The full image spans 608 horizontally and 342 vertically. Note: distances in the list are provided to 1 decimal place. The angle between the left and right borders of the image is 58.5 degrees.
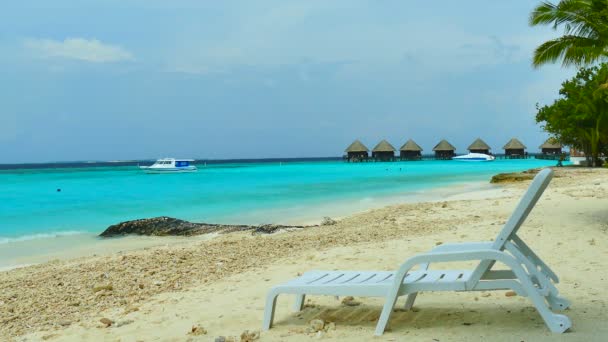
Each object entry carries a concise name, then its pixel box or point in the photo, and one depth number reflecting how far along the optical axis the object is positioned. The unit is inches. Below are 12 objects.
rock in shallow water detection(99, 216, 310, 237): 446.0
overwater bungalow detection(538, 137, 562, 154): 2802.7
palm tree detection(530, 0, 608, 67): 415.5
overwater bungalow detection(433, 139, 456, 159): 3302.2
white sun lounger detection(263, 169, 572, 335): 122.5
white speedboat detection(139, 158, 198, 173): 2373.3
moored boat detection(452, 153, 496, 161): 3088.1
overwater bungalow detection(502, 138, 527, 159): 3152.1
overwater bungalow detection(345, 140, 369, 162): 3337.8
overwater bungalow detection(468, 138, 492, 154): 3228.3
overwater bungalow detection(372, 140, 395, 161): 3225.9
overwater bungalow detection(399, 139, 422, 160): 3265.3
